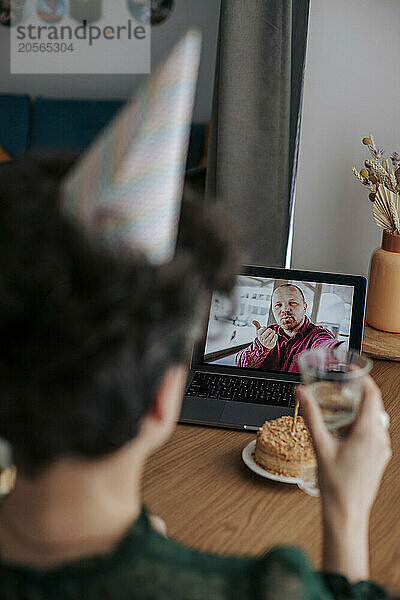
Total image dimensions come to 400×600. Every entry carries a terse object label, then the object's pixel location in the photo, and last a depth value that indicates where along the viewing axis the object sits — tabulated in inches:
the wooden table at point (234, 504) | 38.8
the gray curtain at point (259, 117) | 71.7
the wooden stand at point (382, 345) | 64.2
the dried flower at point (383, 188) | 64.7
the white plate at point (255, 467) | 44.0
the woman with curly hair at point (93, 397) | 20.7
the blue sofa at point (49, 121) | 123.3
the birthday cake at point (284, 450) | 44.3
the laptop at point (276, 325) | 59.2
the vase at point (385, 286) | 66.4
